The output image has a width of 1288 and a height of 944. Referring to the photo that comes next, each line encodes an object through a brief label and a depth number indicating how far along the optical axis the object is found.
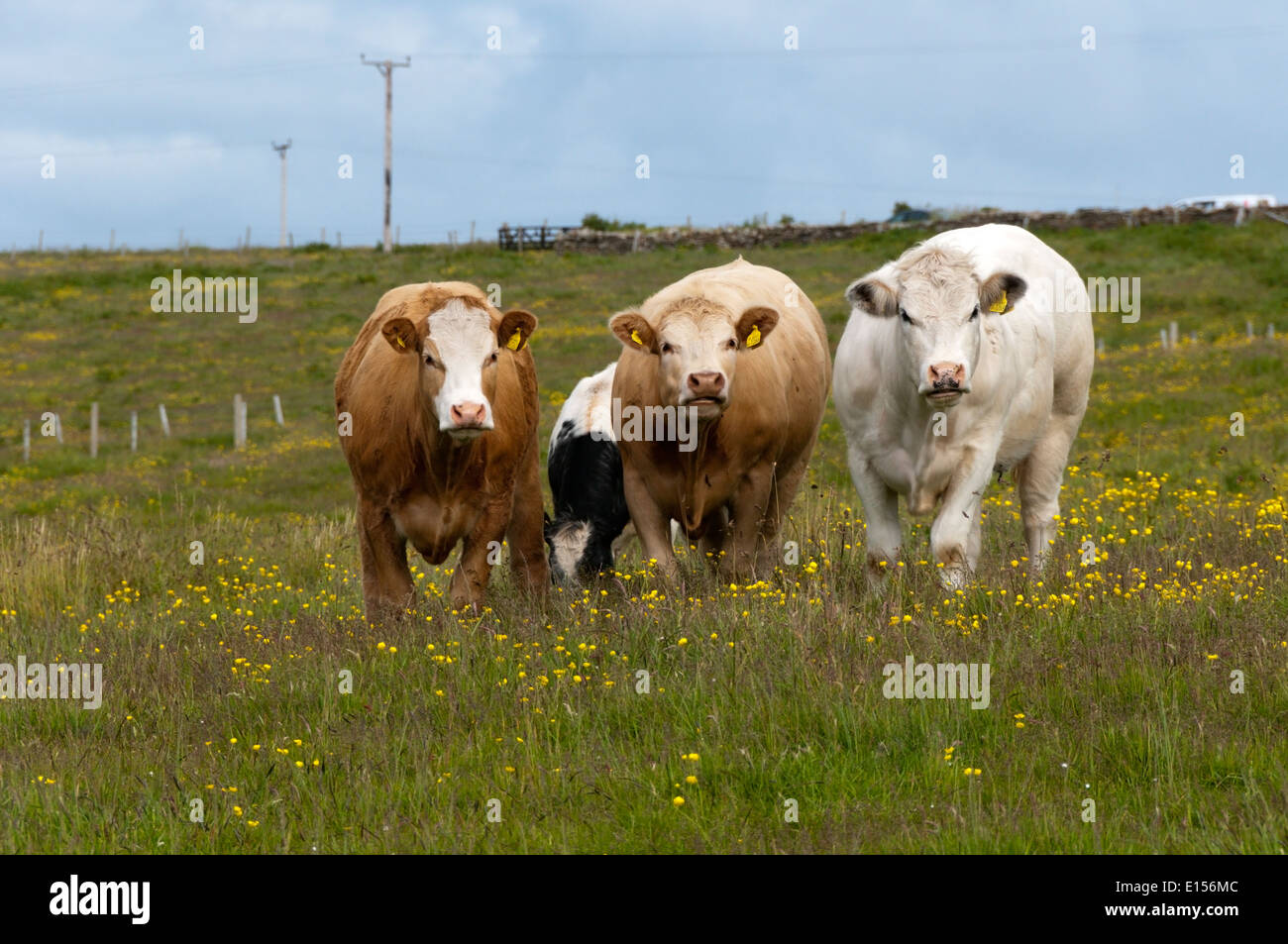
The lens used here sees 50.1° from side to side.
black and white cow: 9.21
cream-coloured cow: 8.16
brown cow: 7.46
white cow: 7.58
